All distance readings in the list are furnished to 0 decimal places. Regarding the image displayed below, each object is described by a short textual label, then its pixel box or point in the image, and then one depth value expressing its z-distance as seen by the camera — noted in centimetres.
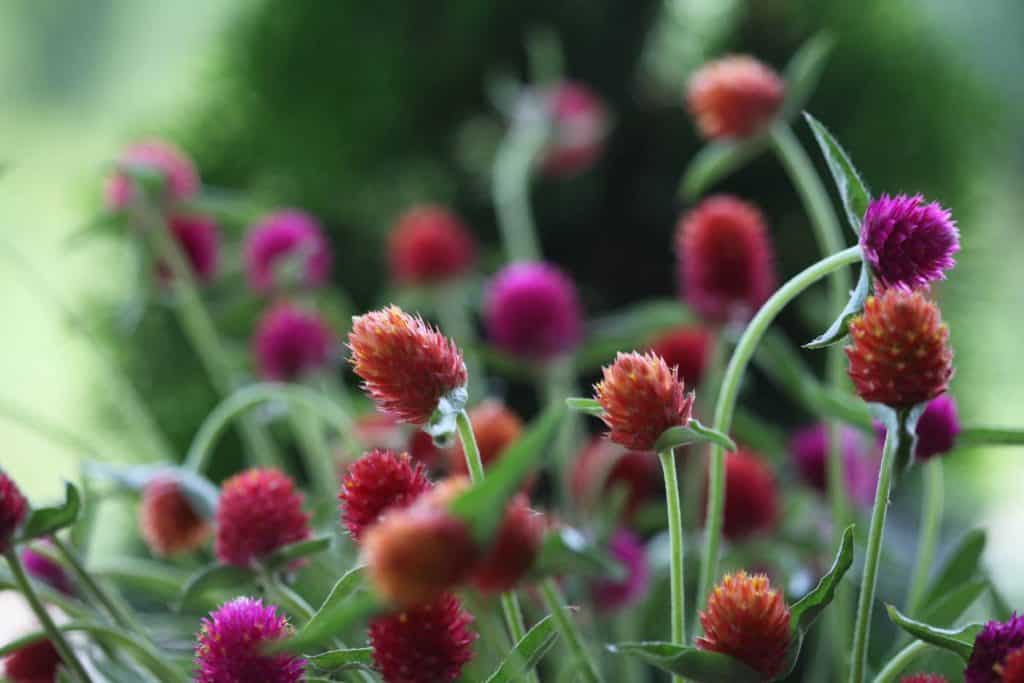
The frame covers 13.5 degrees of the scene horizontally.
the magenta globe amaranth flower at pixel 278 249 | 117
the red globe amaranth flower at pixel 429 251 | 136
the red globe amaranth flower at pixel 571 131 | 152
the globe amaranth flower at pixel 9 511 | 93
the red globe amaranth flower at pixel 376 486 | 89
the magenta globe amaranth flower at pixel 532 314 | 114
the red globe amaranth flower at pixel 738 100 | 108
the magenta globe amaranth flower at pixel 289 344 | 116
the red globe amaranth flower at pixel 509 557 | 85
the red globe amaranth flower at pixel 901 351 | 88
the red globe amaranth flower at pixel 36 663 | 100
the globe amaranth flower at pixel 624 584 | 109
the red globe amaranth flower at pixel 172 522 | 104
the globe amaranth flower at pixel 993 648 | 89
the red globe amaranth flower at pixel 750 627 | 89
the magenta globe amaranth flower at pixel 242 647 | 90
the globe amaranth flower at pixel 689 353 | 117
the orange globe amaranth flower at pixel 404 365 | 89
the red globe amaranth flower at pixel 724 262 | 108
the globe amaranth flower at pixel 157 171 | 115
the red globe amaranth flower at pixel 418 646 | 89
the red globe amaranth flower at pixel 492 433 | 105
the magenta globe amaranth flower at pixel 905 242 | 89
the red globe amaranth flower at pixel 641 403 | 89
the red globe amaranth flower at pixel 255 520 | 95
